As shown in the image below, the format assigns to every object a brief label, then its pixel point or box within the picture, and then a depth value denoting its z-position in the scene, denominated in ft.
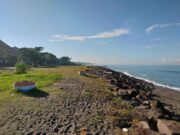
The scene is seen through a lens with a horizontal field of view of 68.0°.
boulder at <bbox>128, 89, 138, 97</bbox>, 39.92
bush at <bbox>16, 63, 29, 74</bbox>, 76.07
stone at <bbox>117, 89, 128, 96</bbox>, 38.26
